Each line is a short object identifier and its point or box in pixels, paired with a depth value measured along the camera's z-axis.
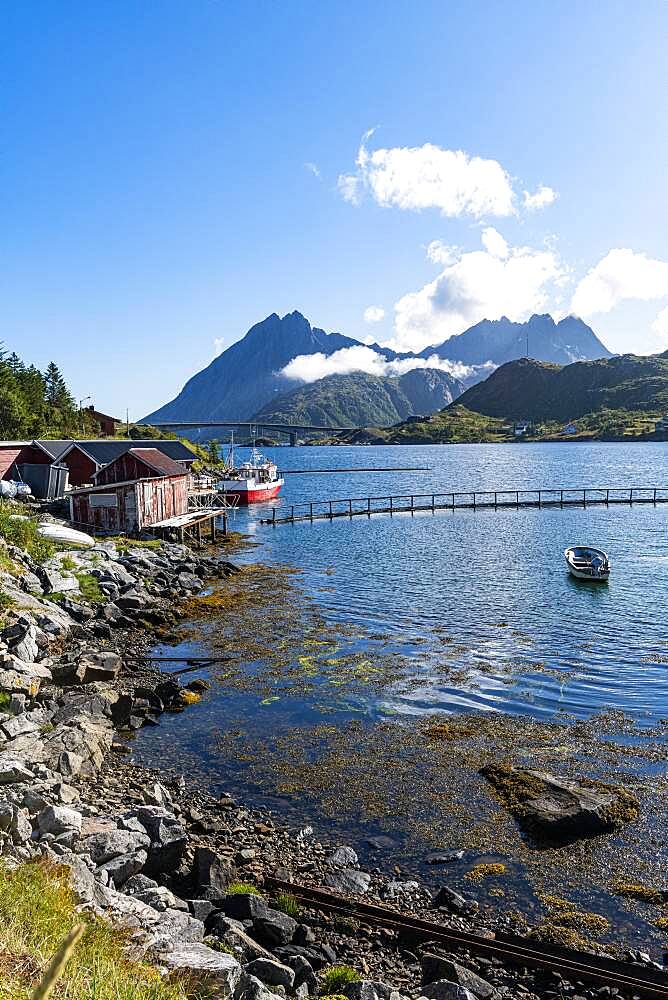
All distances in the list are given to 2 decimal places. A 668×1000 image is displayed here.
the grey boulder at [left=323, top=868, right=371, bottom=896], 14.47
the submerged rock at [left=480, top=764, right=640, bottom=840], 16.80
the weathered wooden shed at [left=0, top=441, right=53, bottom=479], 67.12
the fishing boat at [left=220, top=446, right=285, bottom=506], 94.75
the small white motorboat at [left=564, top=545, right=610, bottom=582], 45.56
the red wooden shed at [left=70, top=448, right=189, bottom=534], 55.38
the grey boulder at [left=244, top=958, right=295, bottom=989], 10.33
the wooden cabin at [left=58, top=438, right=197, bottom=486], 69.19
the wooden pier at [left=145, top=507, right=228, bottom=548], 57.56
